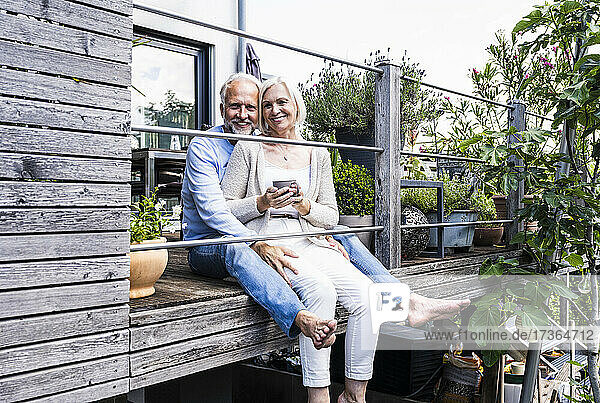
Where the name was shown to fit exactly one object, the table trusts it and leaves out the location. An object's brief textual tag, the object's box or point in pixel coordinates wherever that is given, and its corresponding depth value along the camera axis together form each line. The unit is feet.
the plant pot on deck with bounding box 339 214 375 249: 8.06
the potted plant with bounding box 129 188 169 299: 5.39
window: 15.34
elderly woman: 6.14
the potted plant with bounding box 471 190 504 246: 9.84
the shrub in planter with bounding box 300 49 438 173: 9.16
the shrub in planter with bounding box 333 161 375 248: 8.16
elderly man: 5.75
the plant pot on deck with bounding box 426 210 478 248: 9.32
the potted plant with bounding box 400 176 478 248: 9.12
